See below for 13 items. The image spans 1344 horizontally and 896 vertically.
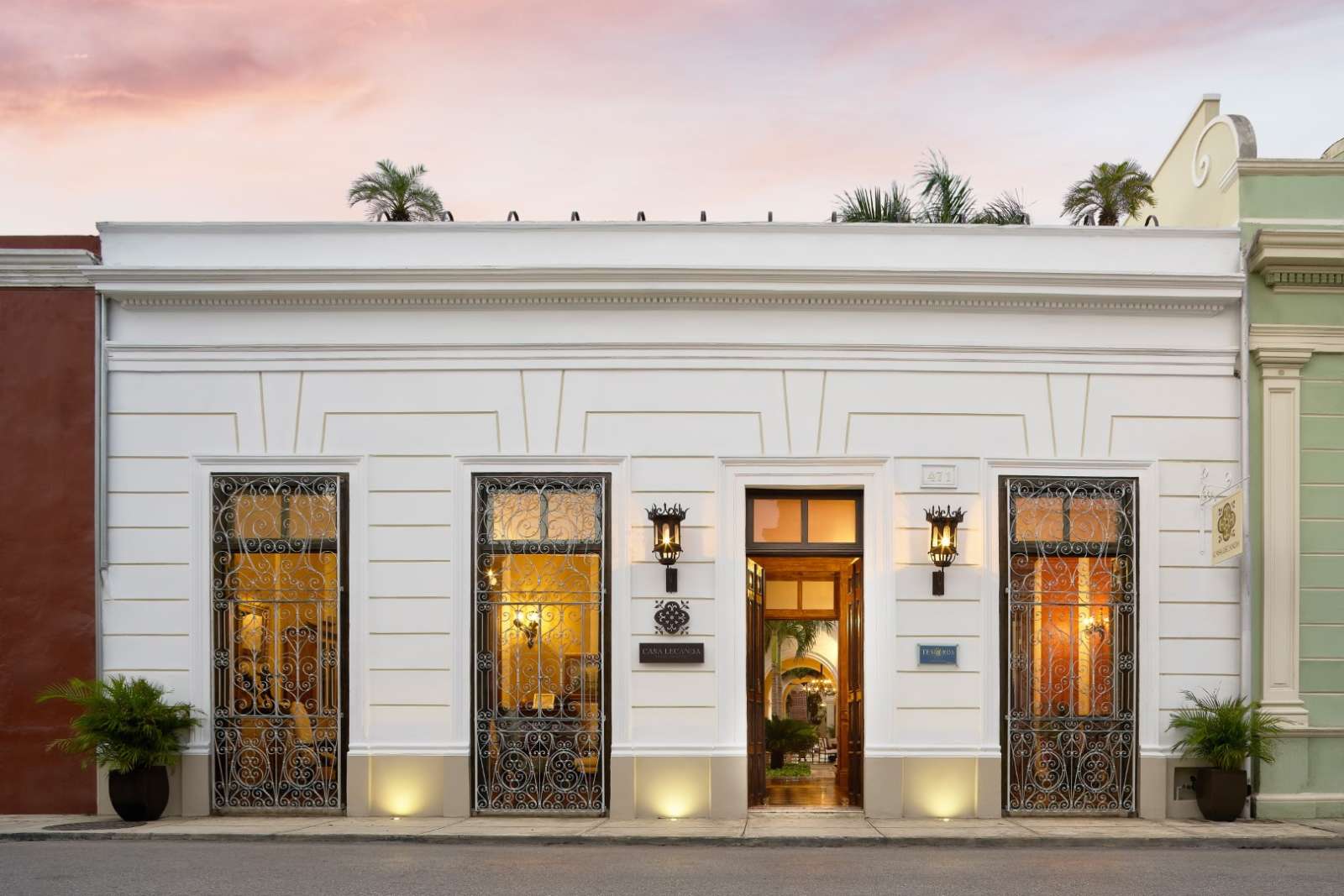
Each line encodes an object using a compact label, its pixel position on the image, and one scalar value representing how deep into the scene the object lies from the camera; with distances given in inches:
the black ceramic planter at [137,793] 450.0
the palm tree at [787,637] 1064.8
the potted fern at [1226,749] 448.1
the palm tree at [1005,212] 672.4
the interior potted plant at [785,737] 685.3
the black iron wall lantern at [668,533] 458.9
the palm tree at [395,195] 645.9
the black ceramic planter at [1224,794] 449.7
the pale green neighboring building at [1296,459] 466.9
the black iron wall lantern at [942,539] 460.4
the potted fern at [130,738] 446.3
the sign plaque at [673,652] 465.1
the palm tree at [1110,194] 661.3
